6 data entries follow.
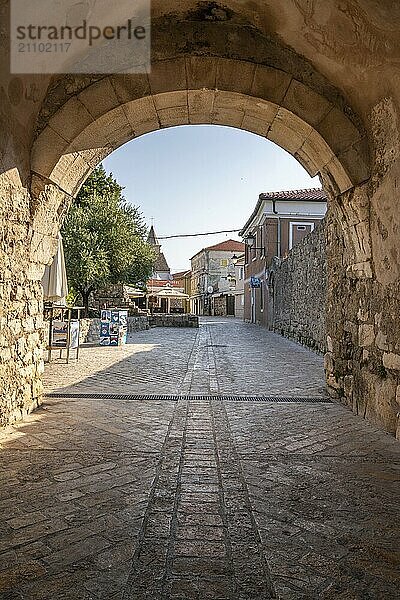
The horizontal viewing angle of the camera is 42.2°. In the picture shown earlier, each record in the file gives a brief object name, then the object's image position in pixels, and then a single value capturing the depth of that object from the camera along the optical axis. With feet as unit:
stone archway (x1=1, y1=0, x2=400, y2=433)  13.78
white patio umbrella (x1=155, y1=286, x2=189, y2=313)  114.93
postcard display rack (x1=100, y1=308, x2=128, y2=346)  44.37
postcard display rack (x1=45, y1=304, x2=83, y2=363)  31.12
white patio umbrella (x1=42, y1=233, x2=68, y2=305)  25.68
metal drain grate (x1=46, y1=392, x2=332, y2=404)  19.03
